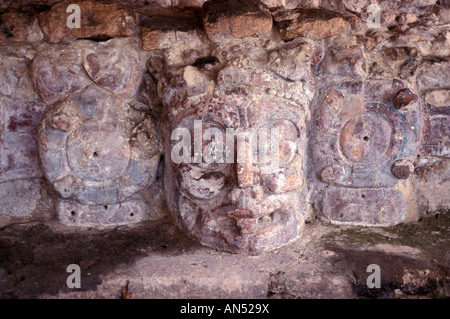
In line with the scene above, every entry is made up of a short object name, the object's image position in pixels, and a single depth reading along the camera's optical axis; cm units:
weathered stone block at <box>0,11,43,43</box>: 234
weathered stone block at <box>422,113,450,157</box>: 255
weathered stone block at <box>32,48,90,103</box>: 239
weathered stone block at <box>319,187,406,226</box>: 259
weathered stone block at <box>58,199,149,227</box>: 259
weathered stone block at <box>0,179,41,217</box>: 259
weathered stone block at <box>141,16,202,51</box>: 232
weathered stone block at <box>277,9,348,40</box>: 229
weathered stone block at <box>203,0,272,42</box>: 221
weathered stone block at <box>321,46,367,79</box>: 246
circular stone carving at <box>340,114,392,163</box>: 251
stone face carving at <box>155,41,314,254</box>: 225
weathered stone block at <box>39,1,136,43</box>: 231
